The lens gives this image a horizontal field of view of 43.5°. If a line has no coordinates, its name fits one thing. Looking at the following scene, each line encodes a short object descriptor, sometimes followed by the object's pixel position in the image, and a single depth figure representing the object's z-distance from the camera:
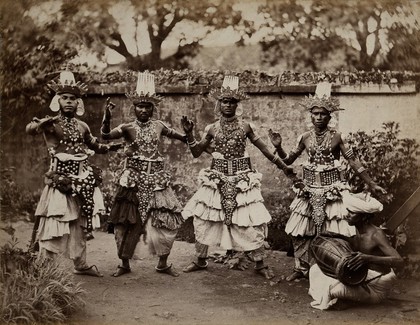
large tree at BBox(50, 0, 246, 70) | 6.29
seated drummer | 4.91
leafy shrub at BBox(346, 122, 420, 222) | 6.34
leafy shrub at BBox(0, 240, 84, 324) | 4.55
